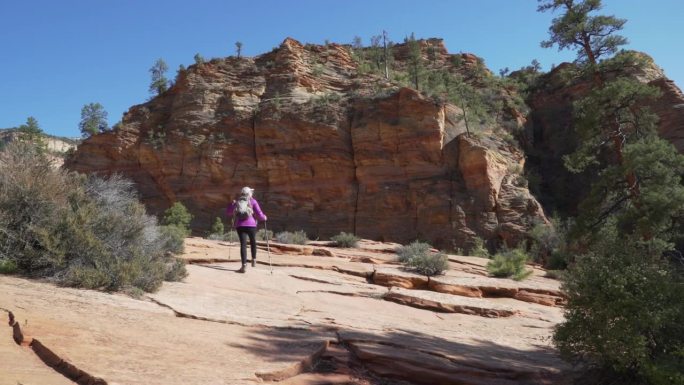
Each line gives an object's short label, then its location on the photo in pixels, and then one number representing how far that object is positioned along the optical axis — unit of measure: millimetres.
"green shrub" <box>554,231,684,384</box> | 4742
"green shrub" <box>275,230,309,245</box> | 19308
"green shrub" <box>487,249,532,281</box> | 15219
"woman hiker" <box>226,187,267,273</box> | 9755
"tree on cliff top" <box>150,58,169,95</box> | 40438
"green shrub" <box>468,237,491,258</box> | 24720
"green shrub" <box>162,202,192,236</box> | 24662
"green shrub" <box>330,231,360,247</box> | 20906
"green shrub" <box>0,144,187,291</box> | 5934
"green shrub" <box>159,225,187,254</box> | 9696
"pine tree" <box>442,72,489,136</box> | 32531
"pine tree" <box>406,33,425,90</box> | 41100
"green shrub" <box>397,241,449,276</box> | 13579
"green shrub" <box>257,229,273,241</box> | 19875
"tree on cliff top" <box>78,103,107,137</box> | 48966
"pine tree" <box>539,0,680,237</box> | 12539
